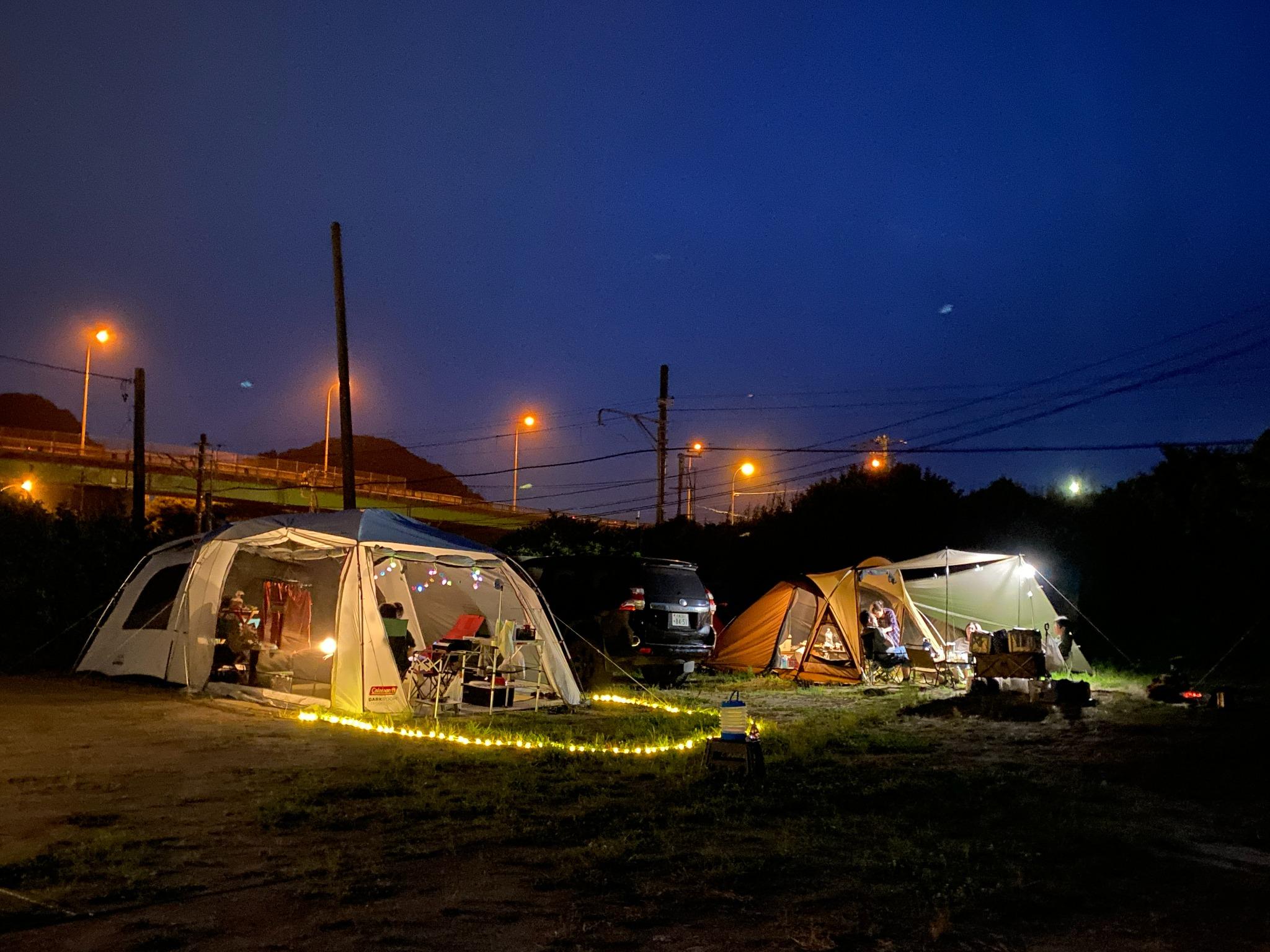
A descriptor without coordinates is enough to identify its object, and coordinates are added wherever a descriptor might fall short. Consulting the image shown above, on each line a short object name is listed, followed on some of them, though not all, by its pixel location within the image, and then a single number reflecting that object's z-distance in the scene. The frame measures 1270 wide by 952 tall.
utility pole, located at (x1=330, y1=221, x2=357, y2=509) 17.88
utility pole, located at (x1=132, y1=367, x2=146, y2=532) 23.84
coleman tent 10.94
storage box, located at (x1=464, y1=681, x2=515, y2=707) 11.99
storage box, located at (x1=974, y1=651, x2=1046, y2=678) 12.73
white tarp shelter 16.78
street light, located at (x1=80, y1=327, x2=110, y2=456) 29.25
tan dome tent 16.27
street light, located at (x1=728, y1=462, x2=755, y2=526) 33.81
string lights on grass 8.64
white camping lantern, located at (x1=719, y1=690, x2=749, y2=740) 7.50
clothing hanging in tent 15.16
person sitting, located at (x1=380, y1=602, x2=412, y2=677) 11.52
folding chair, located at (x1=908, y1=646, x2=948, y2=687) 15.47
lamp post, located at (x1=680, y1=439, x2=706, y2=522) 30.39
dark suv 13.57
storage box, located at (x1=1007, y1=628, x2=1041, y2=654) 12.88
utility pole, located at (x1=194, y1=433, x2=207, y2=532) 33.56
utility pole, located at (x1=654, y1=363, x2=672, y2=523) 25.81
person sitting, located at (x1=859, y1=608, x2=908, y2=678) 15.58
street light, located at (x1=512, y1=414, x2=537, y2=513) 31.94
